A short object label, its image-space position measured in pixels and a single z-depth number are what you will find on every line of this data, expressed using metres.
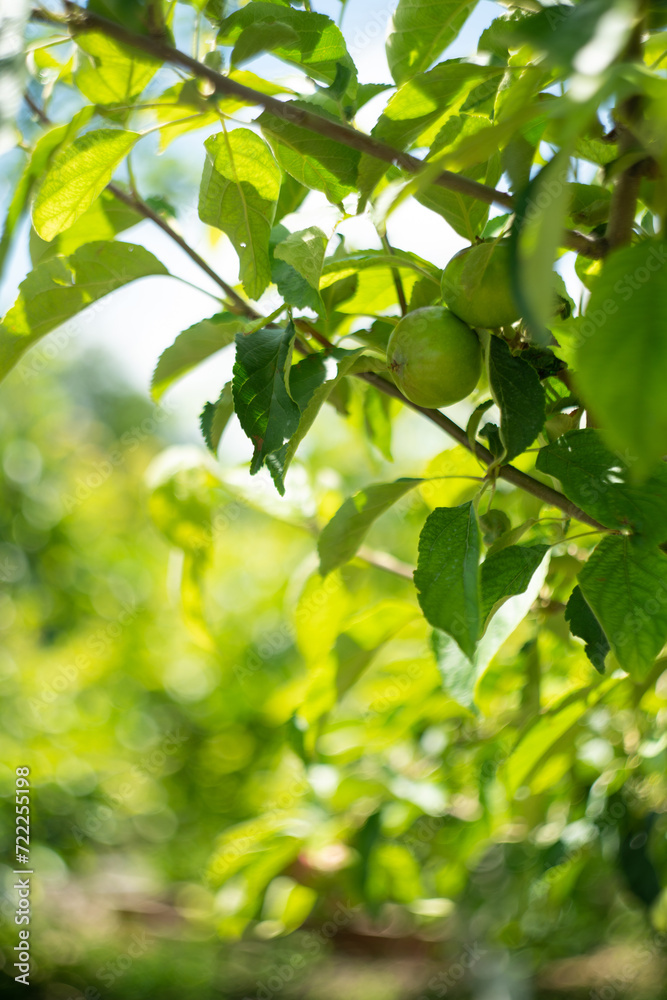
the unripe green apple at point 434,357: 0.41
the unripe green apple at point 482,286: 0.39
